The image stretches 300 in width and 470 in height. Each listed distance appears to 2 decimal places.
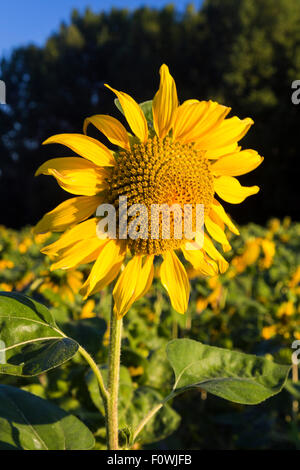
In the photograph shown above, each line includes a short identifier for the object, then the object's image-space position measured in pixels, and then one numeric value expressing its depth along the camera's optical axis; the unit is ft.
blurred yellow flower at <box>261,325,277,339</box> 8.00
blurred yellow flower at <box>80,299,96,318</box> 6.57
